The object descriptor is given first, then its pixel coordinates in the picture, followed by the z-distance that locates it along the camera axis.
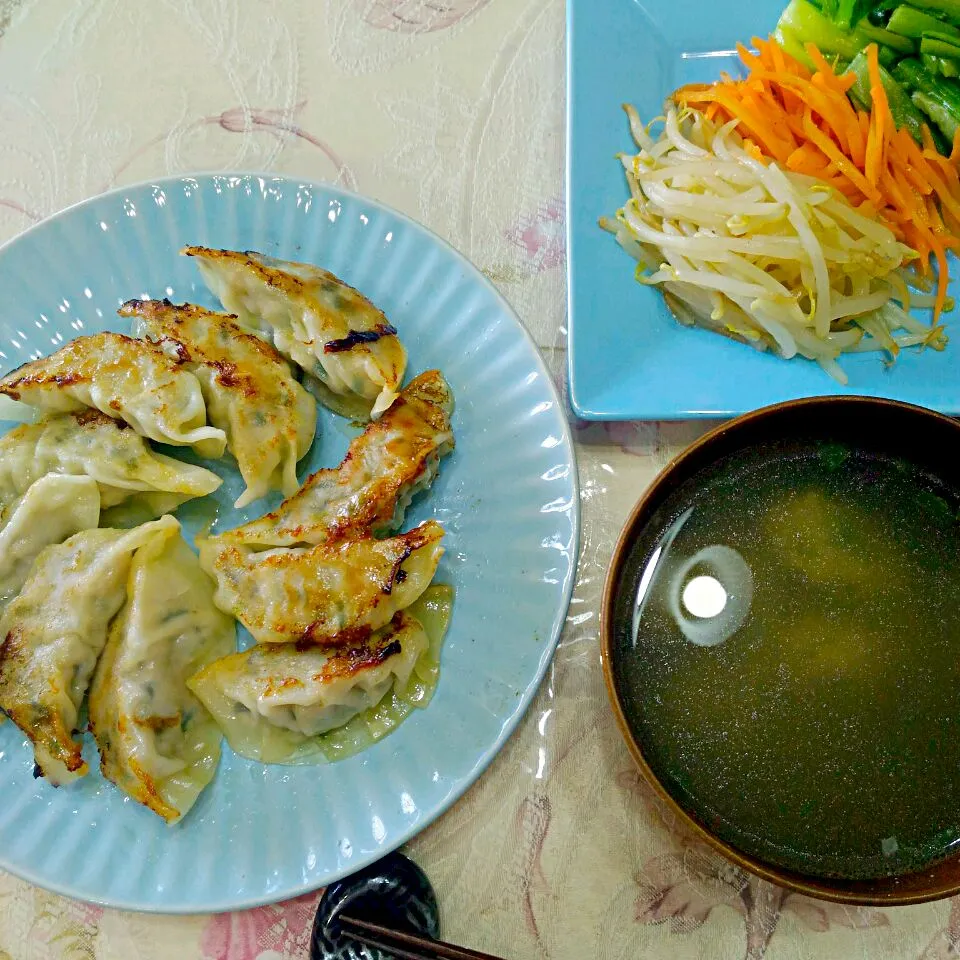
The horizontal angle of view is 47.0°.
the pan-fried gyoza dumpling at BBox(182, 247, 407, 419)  0.35
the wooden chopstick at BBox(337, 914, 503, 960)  0.31
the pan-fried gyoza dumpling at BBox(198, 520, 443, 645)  0.33
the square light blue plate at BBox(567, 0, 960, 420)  0.35
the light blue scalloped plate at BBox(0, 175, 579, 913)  0.32
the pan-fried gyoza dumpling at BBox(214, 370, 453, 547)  0.34
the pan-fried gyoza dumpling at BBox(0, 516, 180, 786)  0.33
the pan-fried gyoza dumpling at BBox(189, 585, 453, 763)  0.33
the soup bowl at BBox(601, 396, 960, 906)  0.29
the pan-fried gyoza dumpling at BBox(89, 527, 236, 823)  0.33
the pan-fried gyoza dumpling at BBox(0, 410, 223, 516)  0.35
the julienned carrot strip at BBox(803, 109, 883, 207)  0.36
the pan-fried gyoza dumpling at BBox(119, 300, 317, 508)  0.35
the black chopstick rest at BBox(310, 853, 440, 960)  0.33
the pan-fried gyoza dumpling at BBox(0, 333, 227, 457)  0.35
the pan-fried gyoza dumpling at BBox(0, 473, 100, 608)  0.35
